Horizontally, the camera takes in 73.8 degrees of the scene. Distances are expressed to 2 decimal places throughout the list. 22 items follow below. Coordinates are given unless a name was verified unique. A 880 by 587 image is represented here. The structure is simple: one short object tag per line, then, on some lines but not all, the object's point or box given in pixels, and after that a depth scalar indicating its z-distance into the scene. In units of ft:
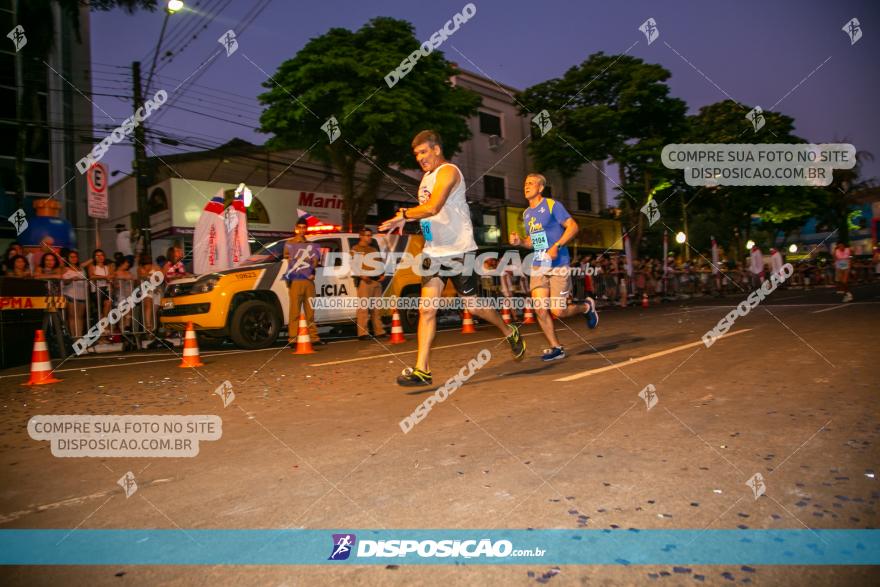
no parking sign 37.65
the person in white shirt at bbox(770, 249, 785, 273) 73.26
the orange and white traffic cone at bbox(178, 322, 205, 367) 24.49
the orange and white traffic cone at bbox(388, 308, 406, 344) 31.19
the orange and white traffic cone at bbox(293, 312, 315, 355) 27.81
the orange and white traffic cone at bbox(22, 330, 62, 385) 21.16
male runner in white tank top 16.43
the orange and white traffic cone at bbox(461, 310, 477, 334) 35.65
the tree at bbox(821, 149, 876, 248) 130.93
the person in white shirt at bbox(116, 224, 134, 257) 53.36
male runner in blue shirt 21.26
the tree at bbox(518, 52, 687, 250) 96.84
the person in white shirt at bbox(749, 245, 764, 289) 75.97
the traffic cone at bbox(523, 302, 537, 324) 41.57
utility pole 49.29
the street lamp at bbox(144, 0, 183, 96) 44.62
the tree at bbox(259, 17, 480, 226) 63.41
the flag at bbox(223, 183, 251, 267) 41.88
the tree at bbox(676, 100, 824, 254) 118.32
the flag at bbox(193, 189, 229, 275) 41.11
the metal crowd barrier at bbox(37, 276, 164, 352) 32.24
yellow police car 30.40
